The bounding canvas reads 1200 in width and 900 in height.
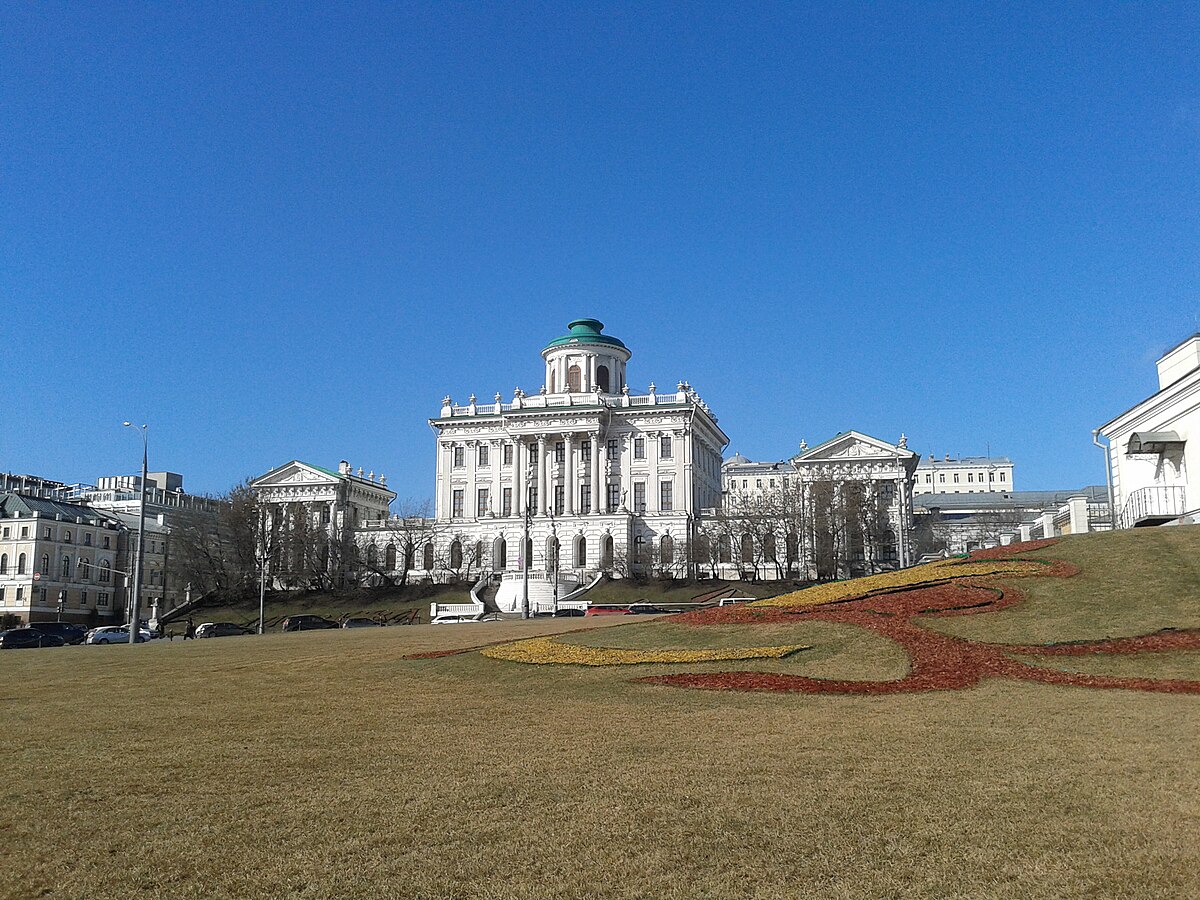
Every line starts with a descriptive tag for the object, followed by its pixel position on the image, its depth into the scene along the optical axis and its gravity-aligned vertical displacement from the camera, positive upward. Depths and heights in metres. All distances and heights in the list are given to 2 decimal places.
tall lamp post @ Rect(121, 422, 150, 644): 52.34 +1.53
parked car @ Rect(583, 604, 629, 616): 70.26 -0.35
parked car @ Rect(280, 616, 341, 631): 68.38 -1.00
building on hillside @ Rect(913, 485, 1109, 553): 116.94 +9.89
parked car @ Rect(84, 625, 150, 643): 59.72 -1.48
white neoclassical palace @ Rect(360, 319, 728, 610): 104.50 +12.92
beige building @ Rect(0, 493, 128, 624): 108.31 +4.90
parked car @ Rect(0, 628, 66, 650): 56.81 -1.55
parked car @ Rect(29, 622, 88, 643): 62.89 -1.33
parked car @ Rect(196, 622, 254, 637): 65.69 -1.34
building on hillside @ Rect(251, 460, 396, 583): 104.88 +10.24
